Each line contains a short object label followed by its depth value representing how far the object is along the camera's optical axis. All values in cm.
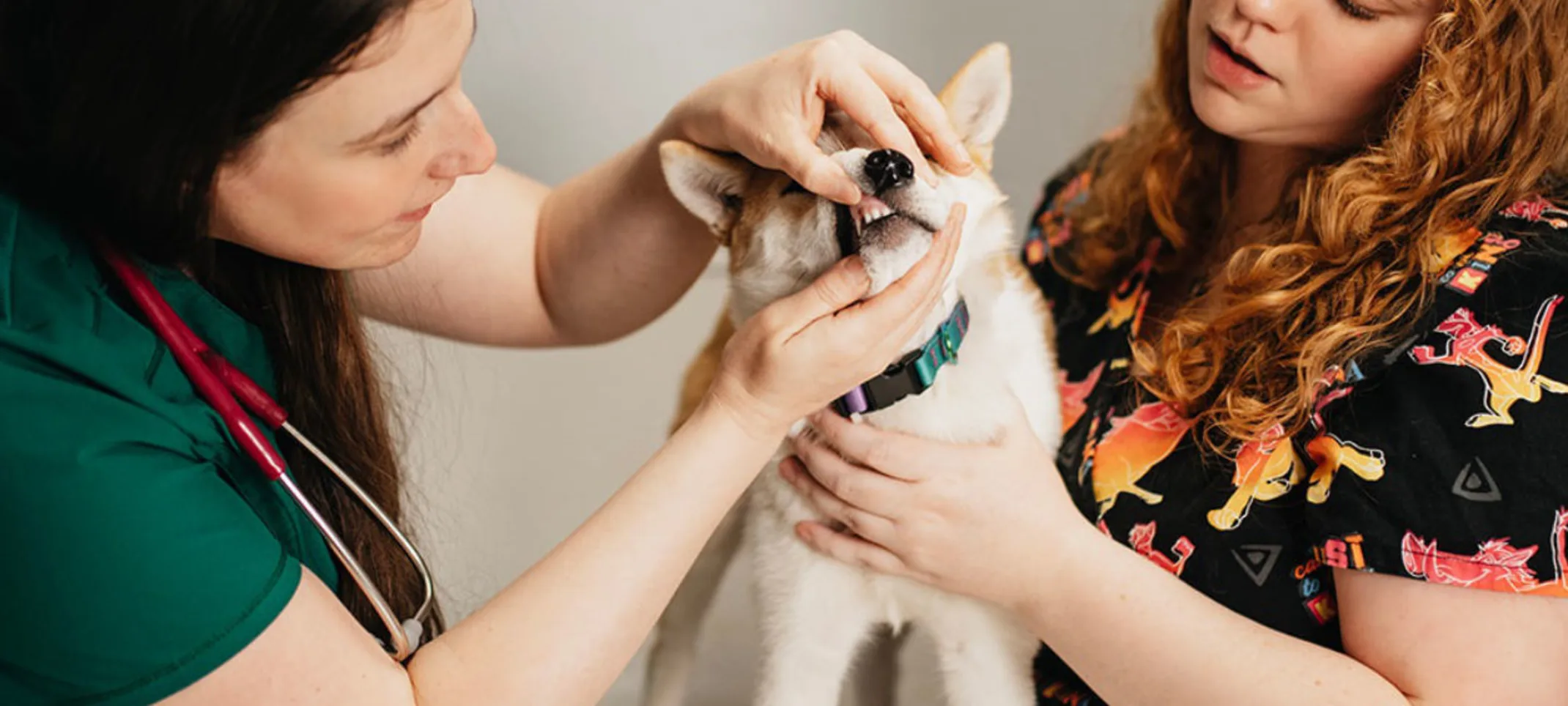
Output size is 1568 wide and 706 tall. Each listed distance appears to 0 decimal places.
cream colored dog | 108
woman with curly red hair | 93
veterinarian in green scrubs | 73
